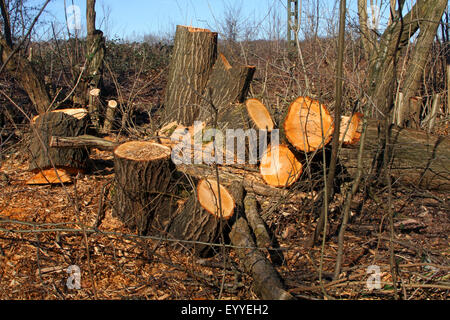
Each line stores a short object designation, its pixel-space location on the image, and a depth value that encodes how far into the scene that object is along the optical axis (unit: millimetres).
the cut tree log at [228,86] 4248
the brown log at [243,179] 3417
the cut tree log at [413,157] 3533
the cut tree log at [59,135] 3619
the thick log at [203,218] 2689
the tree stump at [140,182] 2914
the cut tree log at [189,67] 4879
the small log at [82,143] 3404
